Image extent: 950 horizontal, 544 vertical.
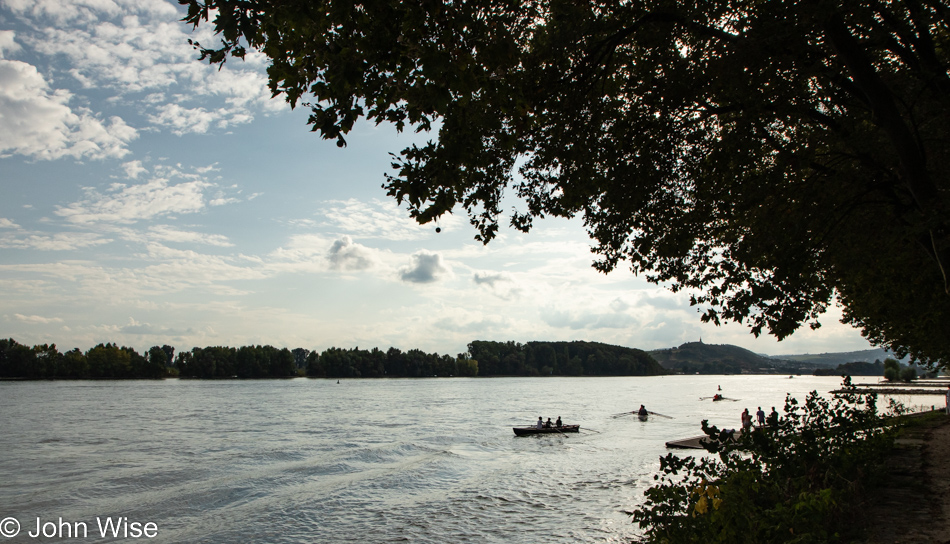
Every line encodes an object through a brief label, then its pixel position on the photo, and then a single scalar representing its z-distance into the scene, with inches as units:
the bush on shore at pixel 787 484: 323.0
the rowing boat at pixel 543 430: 1702.8
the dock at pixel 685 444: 1170.6
